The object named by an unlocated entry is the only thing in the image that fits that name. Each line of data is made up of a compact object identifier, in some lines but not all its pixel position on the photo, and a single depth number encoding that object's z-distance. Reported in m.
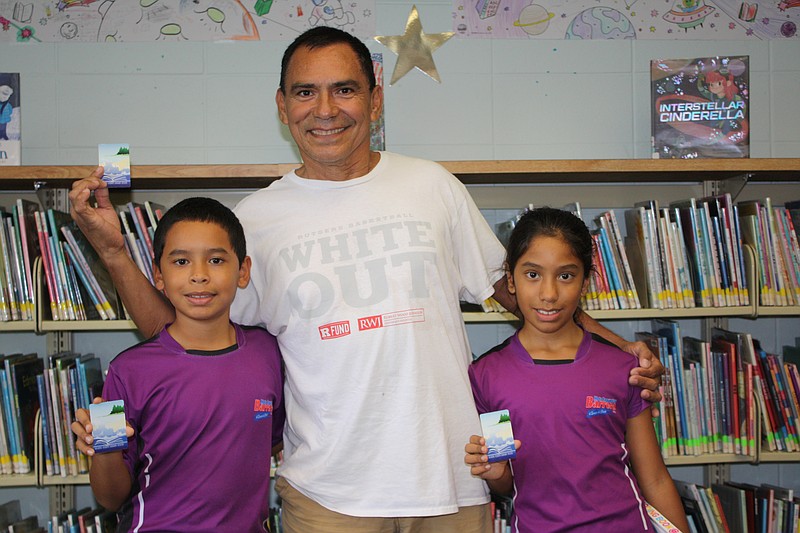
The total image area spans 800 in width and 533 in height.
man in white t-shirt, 1.64
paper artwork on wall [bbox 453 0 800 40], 3.07
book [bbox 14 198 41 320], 2.56
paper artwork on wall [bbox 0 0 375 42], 2.99
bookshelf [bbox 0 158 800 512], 2.54
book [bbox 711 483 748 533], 2.73
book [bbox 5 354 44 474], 2.54
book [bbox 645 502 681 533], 1.73
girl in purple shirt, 1.72
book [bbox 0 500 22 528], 2.71
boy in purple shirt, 1.65
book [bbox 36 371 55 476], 2.54
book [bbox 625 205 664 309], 2.69
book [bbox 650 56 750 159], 2.75
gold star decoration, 3.03
